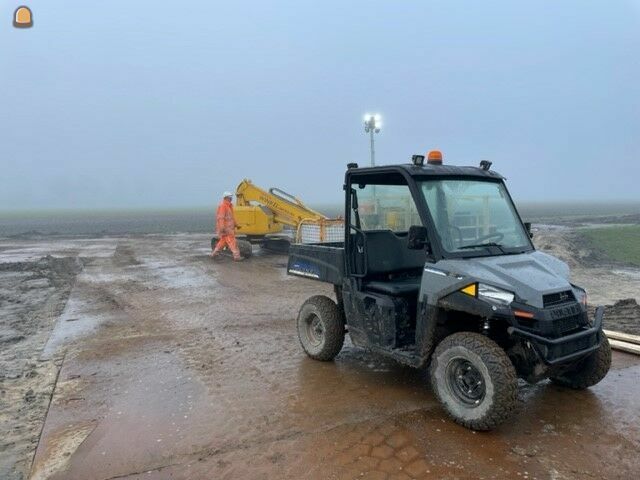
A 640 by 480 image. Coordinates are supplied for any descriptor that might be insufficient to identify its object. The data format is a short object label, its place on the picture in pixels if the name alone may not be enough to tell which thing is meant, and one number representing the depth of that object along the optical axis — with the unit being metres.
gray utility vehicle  3.96
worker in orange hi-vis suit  14.55
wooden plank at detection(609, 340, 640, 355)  5.91
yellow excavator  15.76
